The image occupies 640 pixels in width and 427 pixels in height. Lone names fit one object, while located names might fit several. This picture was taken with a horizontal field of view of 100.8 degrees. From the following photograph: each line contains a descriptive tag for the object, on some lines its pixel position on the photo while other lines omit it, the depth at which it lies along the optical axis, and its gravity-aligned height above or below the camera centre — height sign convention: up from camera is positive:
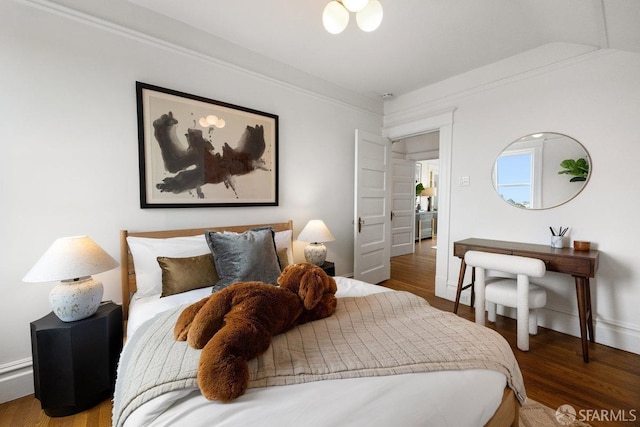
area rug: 1.47 -1.24
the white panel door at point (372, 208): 3.41 -0.11
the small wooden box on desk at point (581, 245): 2.25 -0.38
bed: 0.78 -0.62
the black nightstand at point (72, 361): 1.44 -0.91
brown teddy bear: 0.84 -0.50
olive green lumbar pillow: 1.78 -0.51
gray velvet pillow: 1.83 -0.42
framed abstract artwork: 2.05 +0.42
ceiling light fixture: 1.47 +1.06
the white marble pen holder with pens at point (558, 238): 2.37 -0.34
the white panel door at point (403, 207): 5.77 -0.15
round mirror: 2.41 +0.29
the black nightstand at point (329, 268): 2.68 -0.69
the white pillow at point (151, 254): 1.83 -0.40
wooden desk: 2.02 -0.49
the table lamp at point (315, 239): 2.69 -0.40
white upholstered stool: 2.11 -0.77
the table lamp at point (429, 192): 8.06 +0.25
